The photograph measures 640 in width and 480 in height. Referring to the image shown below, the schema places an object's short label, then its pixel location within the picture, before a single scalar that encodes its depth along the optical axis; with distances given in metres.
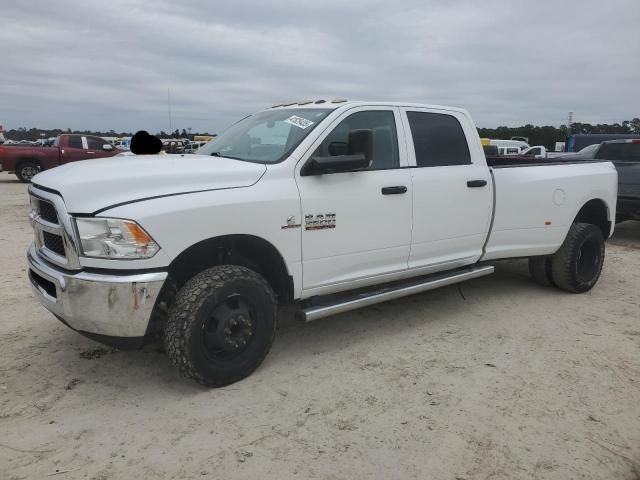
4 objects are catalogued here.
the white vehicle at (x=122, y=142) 26.54
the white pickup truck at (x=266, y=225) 2.98
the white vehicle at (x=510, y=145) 22.74
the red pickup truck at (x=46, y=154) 18.03
